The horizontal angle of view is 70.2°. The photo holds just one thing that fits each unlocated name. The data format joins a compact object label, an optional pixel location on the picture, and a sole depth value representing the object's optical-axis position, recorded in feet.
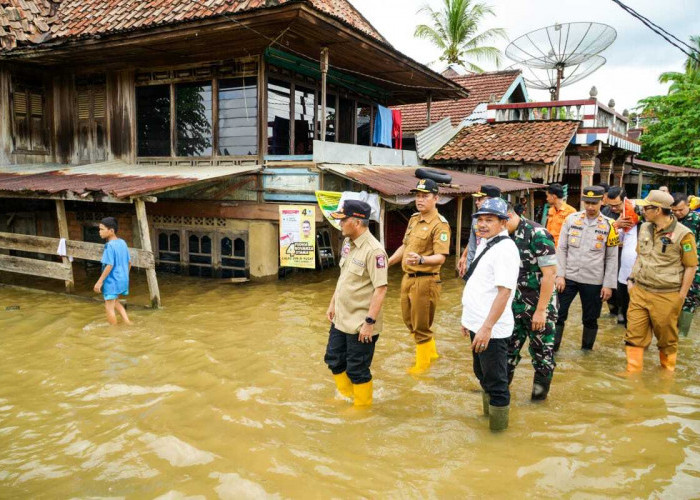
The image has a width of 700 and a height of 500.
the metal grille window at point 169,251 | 36.40
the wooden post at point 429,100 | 46.38
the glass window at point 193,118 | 34.55
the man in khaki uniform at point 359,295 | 13.57
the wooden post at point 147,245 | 25.43
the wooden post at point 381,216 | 28.76
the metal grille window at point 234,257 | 33.86
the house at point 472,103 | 57.35
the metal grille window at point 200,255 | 35.12
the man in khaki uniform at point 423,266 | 17.04
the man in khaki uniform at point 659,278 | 16.11
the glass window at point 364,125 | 45.11
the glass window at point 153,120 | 36.04
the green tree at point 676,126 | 71.97
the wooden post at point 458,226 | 36.54
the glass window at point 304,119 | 36.22
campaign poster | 30.58
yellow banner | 29.37
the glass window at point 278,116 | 33.42
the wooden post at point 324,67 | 30.31
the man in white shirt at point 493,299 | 11.69
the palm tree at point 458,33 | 84.23
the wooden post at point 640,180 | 68.49
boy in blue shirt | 22.40
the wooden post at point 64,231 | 29.30
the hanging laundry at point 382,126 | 45.11
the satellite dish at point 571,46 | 45.29
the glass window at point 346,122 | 42.50
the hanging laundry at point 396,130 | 48.63
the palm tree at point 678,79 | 81.56
